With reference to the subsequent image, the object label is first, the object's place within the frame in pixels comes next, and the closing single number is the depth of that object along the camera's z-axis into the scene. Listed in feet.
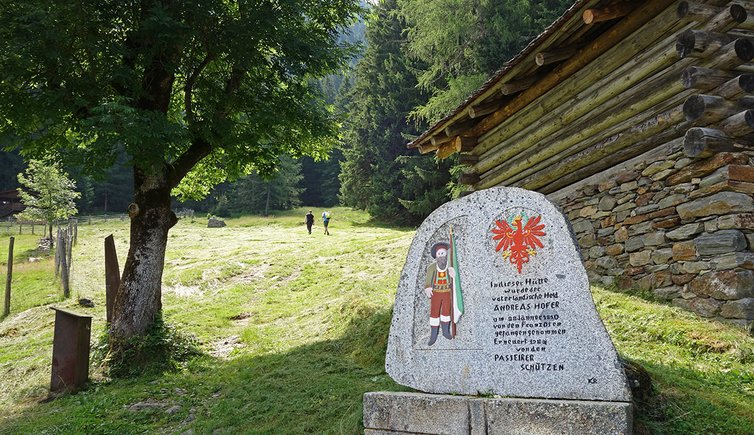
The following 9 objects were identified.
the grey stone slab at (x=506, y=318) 11.88
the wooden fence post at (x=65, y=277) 47.06
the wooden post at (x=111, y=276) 31.09
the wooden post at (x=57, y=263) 55.06
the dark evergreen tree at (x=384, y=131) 115.55
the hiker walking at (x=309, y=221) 99.45
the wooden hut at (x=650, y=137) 20.72
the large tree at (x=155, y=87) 25.20
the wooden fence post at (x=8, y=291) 45.46
